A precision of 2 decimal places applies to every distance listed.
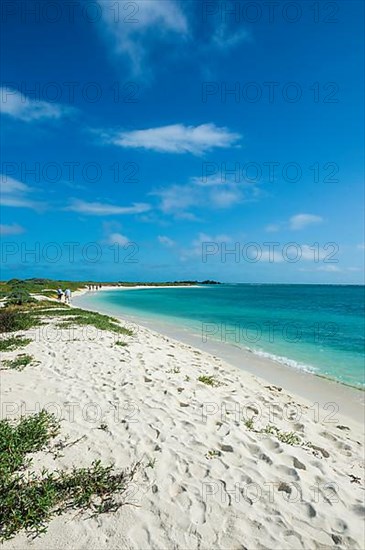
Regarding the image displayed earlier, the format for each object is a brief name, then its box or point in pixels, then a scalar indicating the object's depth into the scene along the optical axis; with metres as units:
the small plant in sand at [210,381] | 9.36
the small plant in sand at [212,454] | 5.17
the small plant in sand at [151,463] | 4.84
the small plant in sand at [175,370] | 10.06
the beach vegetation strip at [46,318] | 16.91
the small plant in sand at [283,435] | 6.11
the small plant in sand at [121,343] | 13.48
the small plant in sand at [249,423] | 6.40
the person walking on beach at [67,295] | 42.33
